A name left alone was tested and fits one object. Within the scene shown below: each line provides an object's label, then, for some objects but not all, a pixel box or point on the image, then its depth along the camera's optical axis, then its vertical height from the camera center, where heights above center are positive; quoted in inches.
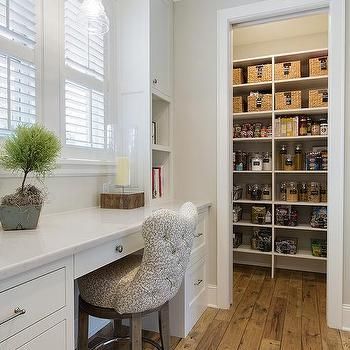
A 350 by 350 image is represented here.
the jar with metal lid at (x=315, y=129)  125.8 +17.4
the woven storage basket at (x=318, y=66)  122.9 +41.5
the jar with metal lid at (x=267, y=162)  134.6 +4.6
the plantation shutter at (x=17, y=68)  59.4 +20.3
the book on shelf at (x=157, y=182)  93.2 -3.0
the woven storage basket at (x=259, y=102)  131.6 +29.5
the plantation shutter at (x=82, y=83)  74.6 +22.3
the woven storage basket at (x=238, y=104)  136.2 +29.4
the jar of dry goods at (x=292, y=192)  130.0 -7.9
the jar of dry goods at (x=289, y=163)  131.3 +4.1
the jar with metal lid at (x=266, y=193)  135.6 -8.6
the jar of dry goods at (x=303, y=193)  130.0 -8.3
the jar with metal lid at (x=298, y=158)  130.9 +6.1
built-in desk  32.8 -11.9
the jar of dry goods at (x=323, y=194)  126.6 -8.4
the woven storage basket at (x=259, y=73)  130.4 +41.6
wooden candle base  79.2 -7.1
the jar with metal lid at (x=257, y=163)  135.4 +4.2
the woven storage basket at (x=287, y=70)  126.4 +41.3
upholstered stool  50.4 -18.6
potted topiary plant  49.7 +1.4
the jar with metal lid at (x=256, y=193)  137.2 -8.7
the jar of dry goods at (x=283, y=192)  132.4 -8.0
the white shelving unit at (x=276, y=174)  127.4 -0.5
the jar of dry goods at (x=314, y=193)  127.1 -8.1
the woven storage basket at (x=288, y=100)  127.3 +29.6
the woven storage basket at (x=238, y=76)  134.8 +41.1
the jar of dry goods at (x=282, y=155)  133.8 +7.6
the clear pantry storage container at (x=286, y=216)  130.4 -17.8
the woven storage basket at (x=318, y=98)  123.0 +29.2
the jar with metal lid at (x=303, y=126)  127.6 +18.9
